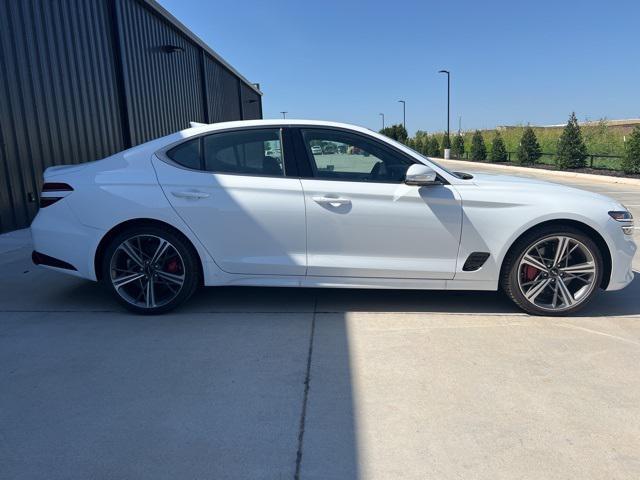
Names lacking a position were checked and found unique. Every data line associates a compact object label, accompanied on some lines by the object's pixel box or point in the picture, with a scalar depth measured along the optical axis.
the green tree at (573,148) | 22.09
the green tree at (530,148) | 26.72
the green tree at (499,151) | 30.56
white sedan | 3.88
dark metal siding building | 7.26
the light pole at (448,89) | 38.44
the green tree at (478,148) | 33.01
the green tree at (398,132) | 55.51
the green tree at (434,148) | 41.25
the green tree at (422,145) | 43.34
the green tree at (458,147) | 37.66
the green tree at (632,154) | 17.92
